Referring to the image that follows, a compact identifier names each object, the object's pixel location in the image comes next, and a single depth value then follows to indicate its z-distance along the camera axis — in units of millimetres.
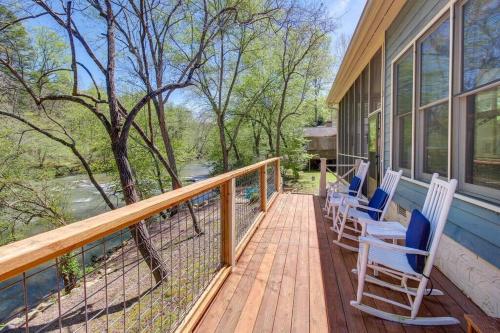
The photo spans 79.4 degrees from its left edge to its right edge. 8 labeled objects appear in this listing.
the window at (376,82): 5101
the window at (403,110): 3705
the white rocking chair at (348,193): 4191
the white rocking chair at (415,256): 1979
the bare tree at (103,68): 6199
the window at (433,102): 2736
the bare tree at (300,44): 9802
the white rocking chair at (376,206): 3258
